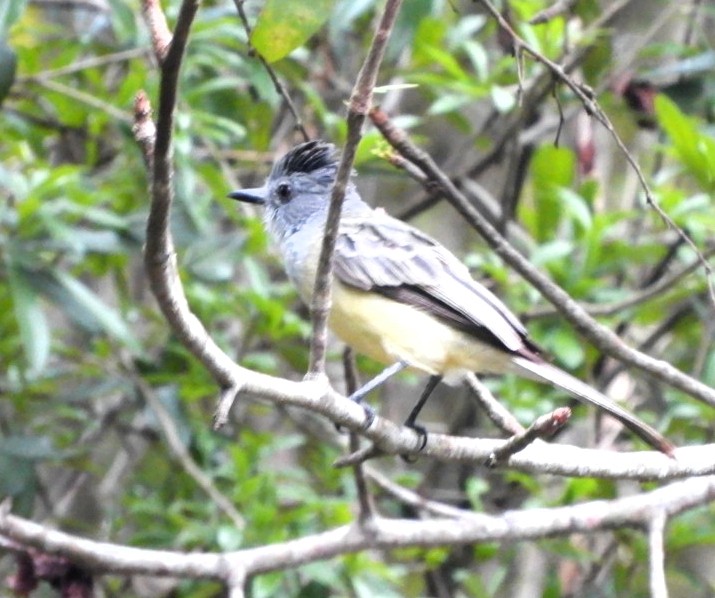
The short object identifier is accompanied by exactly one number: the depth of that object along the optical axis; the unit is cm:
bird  605
